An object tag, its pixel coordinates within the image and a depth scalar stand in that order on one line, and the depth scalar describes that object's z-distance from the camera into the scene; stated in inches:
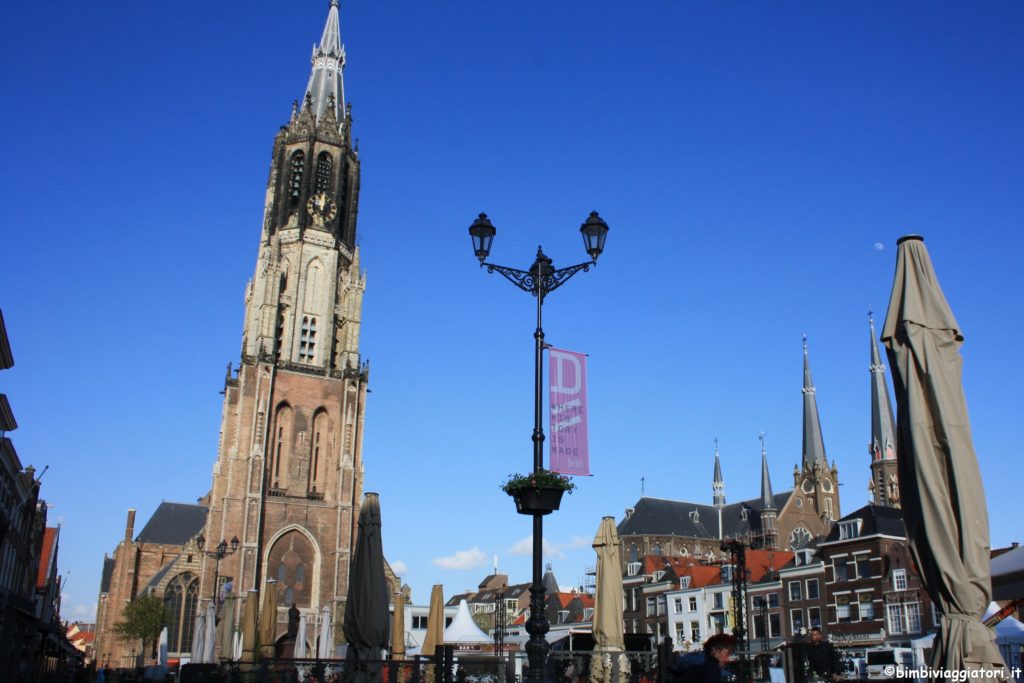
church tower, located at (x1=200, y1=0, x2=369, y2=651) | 2015.3
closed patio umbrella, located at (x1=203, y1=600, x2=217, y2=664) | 1146.7
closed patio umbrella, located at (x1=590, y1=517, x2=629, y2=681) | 573.6
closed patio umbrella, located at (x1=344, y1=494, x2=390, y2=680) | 654.5
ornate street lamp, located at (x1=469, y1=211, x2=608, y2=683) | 436.1
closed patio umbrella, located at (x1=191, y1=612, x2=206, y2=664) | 1155.7
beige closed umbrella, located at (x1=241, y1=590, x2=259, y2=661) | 1011.9
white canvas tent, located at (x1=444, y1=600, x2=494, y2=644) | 1259.8
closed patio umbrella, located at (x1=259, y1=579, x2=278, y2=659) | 1051.9
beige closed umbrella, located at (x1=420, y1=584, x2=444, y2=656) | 992.4
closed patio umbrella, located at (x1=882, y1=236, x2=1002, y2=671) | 220.1
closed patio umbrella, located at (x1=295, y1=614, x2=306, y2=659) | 1135.0
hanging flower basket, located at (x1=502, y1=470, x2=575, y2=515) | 446.0
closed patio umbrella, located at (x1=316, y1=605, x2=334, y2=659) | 1199.6
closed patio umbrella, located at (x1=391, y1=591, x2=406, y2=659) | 989.8
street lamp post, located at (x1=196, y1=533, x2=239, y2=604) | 1530.8
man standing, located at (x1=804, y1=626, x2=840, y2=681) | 380.8
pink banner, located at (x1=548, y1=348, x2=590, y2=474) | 466.0
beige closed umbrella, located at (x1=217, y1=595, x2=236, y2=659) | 1136.8
